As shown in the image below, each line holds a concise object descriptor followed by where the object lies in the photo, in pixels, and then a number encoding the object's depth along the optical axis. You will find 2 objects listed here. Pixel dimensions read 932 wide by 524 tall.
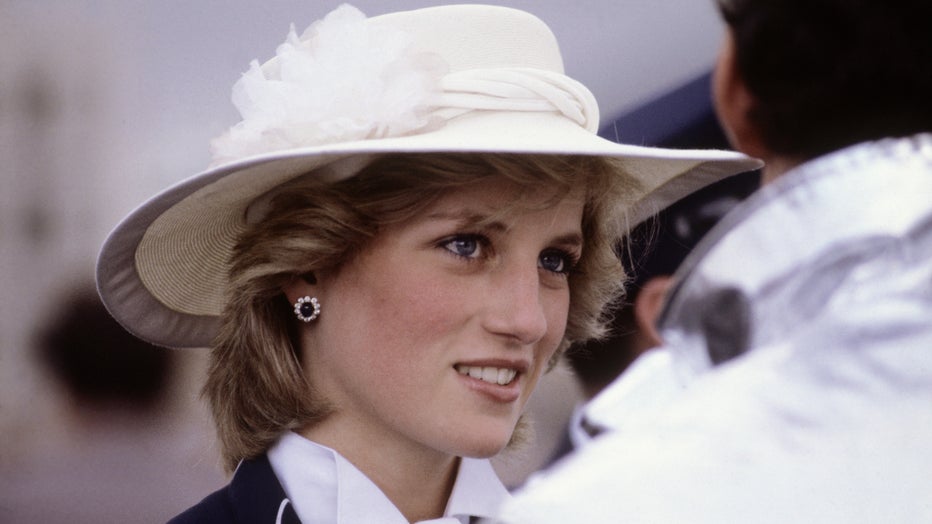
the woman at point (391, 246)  2.97
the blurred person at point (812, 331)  2.28
